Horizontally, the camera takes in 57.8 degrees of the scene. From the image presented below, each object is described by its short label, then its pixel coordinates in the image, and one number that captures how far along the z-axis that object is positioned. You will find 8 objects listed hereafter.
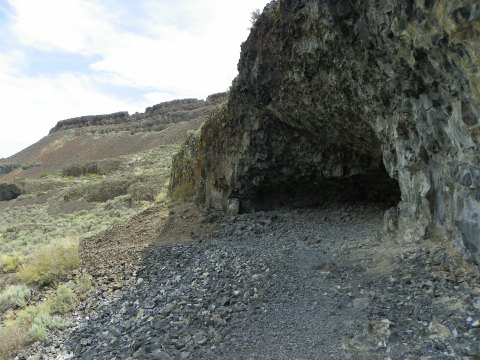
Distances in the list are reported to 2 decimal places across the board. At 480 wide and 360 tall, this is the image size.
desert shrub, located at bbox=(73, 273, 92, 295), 9.91
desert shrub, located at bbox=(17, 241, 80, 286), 11.42
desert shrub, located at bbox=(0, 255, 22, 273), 14.11
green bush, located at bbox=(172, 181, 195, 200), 16.27
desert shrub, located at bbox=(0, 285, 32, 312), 10.33
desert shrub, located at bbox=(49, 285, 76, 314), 9.17
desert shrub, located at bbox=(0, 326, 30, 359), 7.80
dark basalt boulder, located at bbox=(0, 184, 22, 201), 45.22
